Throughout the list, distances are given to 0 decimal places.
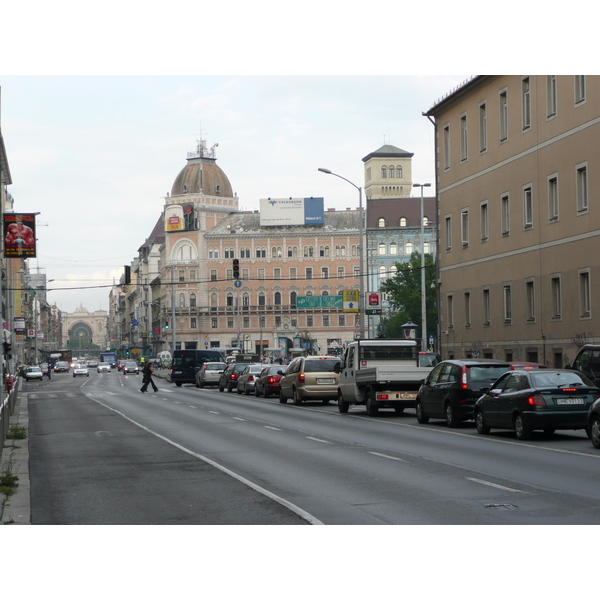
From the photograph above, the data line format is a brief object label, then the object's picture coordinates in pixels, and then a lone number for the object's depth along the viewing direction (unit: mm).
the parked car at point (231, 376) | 54750
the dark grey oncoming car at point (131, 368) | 111825
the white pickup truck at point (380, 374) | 28906
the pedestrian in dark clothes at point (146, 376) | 54250
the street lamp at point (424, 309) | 65438
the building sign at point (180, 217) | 144250
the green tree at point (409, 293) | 104188
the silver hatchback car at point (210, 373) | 62769
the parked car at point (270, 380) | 45219
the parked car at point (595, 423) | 17984
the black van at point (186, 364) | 69688
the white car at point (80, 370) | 106625
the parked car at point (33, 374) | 94250
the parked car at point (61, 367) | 142500
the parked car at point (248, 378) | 50250
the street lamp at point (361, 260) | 53031
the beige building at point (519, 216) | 38719
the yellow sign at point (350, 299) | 57594
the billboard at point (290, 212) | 139375
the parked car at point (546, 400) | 19578
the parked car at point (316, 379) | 36875
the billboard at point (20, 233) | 42906
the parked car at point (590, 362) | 25016
